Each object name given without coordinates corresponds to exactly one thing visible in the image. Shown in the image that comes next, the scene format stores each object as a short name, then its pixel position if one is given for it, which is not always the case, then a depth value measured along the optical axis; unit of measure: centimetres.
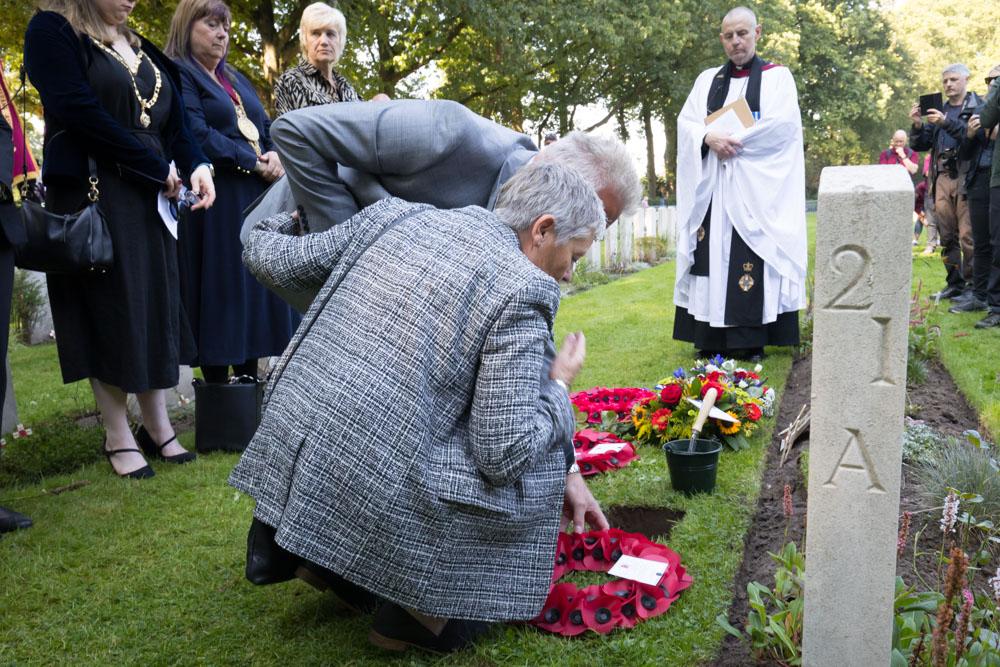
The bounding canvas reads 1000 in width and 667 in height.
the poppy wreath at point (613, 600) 265
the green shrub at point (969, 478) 319
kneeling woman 217
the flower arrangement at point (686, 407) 437
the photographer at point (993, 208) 729
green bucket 365
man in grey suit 265
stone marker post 194
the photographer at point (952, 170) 886
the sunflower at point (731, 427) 426
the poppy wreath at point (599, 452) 410
